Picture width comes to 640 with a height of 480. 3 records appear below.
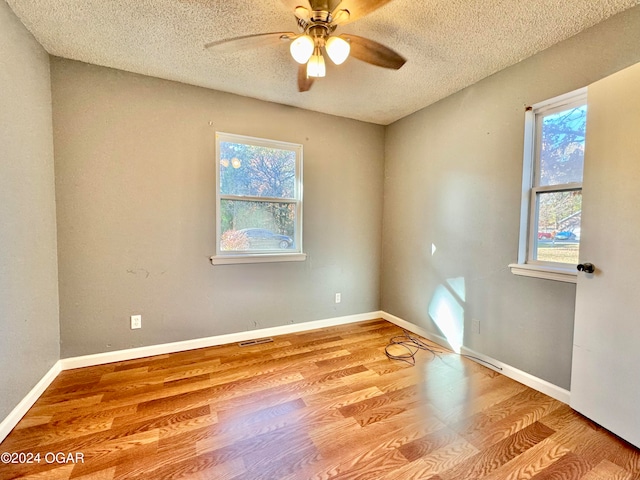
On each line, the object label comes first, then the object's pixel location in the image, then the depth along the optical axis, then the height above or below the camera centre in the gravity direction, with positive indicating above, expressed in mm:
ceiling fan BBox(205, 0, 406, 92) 1329 +1033
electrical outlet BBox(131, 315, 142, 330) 2352 -874
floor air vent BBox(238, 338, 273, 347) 2684 -1203
